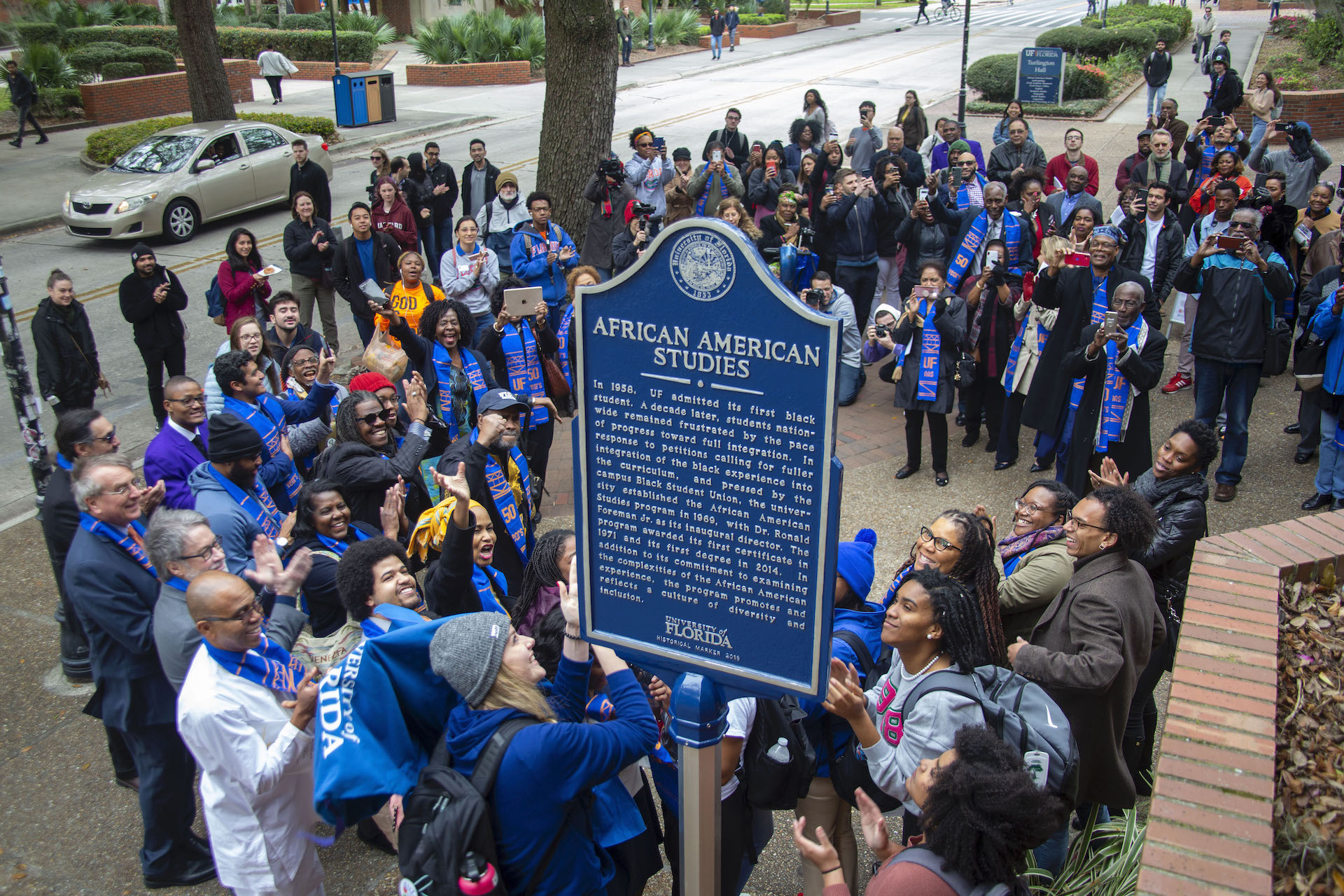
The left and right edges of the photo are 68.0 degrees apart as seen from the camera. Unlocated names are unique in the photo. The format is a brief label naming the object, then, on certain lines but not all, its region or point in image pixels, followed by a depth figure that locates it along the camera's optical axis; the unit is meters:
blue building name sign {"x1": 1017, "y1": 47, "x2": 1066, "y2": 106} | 22.61
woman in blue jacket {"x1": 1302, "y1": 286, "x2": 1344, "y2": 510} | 6.76
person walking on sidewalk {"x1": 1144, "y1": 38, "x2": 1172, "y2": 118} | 19.20
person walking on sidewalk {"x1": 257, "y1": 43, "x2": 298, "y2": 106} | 27.17
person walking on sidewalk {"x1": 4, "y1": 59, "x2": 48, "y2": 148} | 20.75
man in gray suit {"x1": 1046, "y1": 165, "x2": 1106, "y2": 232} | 9.24
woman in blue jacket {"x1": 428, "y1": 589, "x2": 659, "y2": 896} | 2.82
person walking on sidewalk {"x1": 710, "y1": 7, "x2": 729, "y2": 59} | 36.22
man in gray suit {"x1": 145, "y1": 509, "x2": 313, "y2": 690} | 3.92
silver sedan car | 14.91
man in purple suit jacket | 5.42
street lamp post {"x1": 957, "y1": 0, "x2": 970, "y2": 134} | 16.65
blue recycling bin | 24.33
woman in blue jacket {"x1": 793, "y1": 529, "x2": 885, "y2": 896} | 3.62
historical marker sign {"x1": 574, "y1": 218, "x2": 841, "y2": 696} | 2.88
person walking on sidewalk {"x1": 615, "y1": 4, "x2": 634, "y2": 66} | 34.59
